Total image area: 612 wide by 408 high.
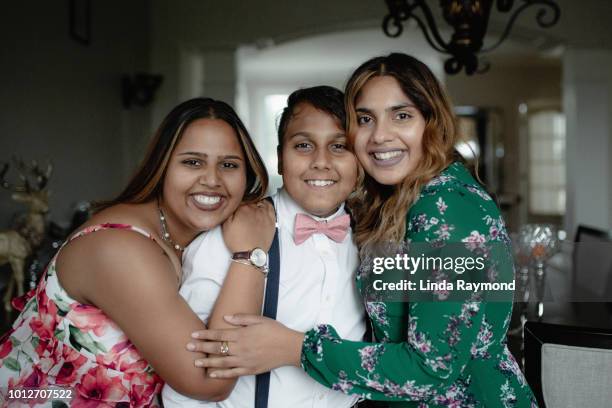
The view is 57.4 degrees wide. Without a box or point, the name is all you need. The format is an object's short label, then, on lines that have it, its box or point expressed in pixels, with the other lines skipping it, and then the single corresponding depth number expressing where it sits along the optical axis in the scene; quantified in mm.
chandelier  2232
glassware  2113
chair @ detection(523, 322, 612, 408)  1138
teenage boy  1217
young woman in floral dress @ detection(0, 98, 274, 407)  1154
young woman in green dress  1069
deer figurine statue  2018
